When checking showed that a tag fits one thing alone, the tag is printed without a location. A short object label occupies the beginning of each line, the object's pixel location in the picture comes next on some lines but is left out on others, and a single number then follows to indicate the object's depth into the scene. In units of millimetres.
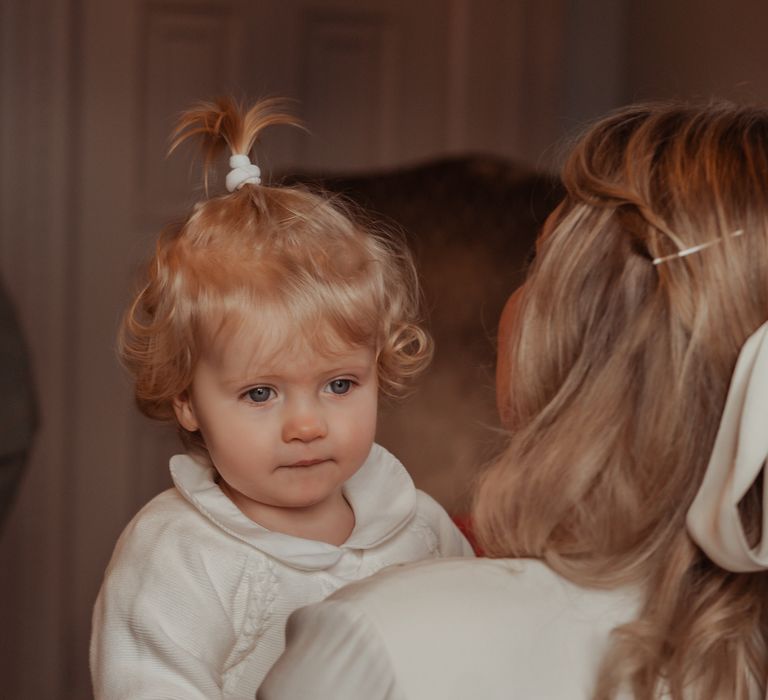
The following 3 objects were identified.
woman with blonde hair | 885
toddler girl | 1079
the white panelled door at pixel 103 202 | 2358
